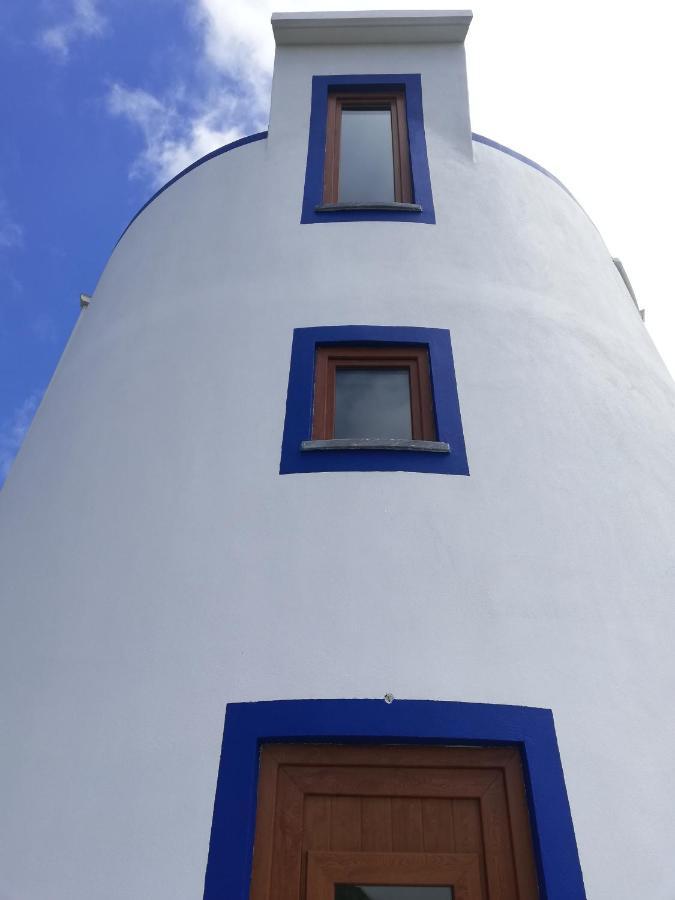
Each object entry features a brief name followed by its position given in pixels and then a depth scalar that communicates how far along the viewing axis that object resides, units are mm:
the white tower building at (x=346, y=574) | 4184
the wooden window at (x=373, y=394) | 5980
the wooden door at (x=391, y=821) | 4117
